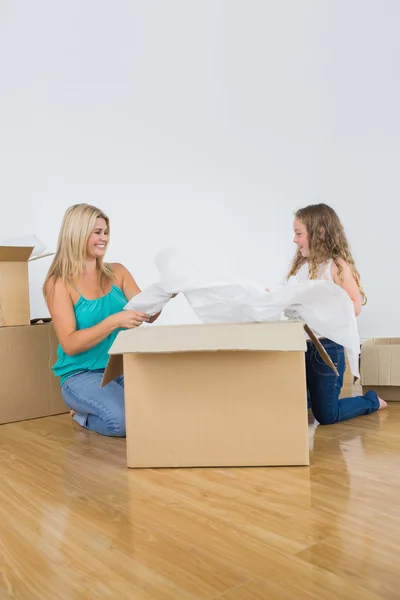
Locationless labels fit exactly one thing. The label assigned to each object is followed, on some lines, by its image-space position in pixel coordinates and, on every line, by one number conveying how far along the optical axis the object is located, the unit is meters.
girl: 1.81
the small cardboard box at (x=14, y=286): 2.07
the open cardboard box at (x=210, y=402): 1.41
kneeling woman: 1.81
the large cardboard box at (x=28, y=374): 2.06
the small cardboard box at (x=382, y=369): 2.09
